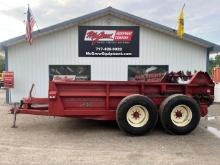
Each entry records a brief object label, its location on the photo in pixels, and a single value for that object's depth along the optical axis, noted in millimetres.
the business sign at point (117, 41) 8607
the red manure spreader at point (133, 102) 4479
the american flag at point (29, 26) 7878
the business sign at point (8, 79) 8264
